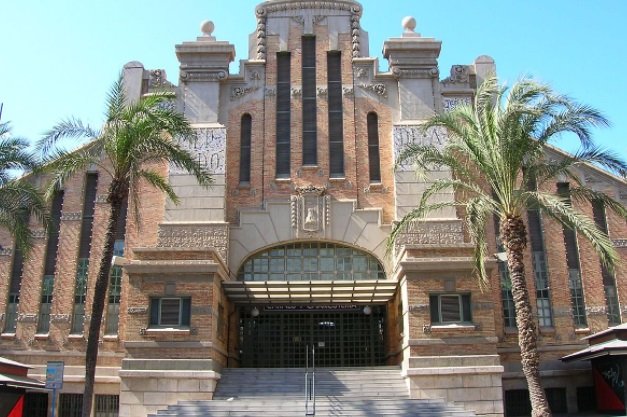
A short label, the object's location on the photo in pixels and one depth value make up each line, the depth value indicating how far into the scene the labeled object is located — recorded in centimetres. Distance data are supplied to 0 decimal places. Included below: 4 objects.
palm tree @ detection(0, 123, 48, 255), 1814
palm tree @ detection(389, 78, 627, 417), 1694
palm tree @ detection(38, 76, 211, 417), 1800
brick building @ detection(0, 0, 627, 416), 2130
